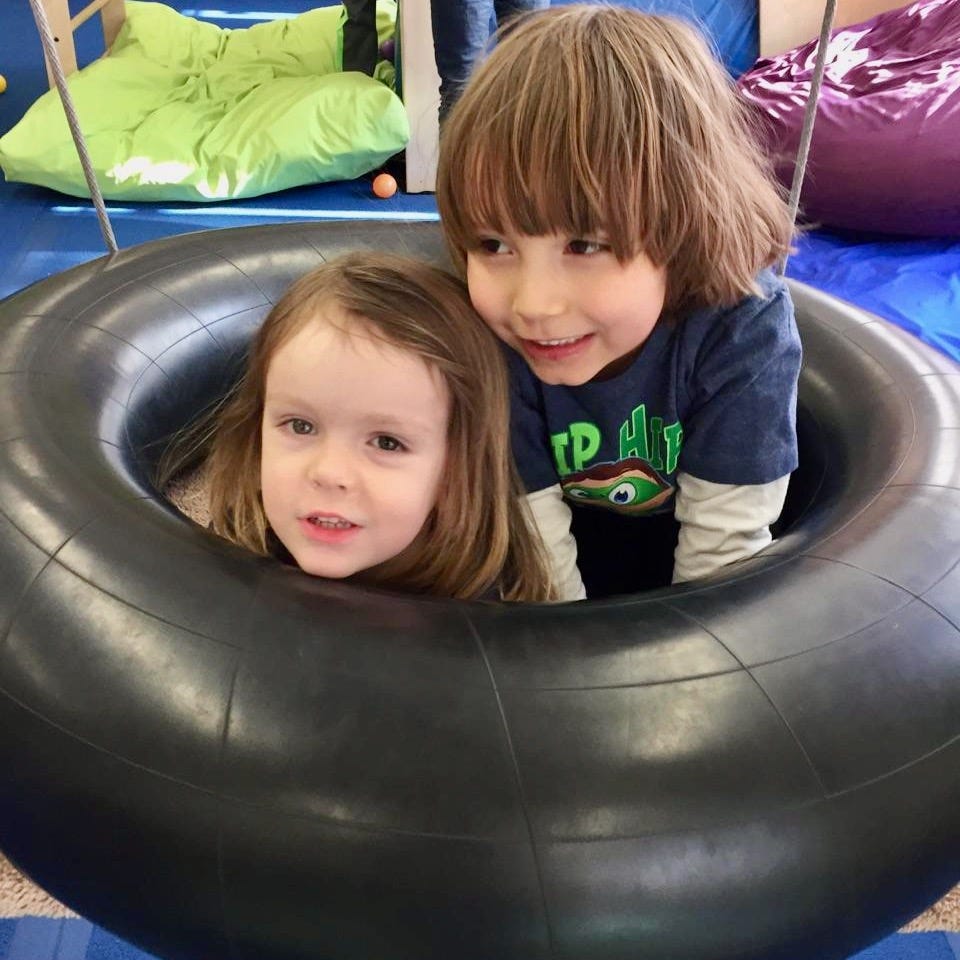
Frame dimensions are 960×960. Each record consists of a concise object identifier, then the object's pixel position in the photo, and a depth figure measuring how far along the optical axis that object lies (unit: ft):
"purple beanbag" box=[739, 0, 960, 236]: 6.72
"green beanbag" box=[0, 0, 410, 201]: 7.81
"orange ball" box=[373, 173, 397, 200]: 8.21
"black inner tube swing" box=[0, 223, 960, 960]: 1.98
